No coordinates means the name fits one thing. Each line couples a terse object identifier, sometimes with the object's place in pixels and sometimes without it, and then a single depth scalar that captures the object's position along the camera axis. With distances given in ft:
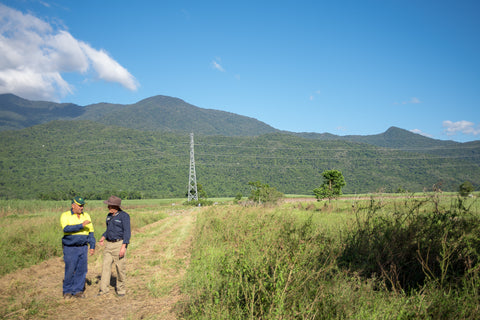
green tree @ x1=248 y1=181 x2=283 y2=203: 108.51
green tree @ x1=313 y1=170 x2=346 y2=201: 138.92
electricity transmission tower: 145.83
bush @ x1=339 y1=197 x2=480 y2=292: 15.83
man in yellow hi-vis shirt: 19.03
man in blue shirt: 19.45
